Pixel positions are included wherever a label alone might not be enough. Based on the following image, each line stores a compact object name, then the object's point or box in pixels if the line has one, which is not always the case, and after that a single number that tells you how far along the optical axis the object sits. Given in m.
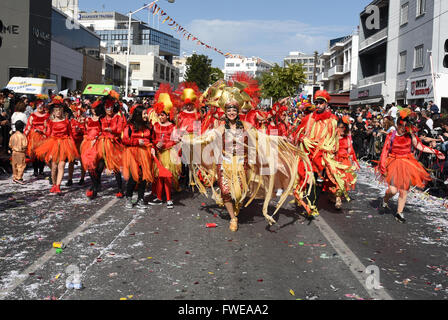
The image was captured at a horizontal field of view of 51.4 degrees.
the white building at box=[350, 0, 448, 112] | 24.08
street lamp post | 21.29
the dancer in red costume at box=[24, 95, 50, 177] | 10.98
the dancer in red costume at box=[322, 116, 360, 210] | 8.26
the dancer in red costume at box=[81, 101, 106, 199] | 8.96
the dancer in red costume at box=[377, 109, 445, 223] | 7.71
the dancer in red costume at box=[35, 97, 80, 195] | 9.24
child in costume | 10.55
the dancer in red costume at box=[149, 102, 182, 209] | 8.55
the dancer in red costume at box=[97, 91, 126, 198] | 8.98
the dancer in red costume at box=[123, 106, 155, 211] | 8.24
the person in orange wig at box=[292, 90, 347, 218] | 7.82
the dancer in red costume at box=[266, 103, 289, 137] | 8.65
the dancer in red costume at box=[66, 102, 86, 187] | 10.17
